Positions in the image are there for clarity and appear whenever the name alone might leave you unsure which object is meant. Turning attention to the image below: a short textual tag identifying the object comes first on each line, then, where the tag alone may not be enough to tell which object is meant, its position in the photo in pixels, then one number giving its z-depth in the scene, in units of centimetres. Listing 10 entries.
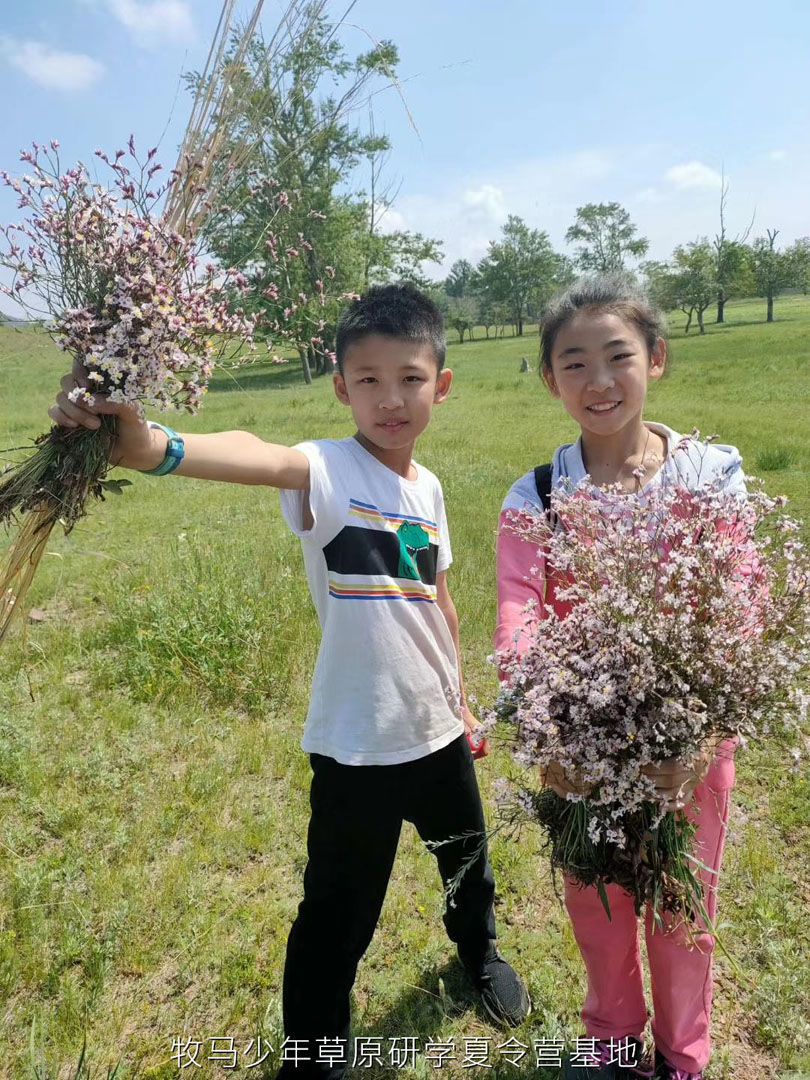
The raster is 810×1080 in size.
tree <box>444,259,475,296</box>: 11459
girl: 216
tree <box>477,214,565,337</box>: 8156
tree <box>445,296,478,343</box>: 7444
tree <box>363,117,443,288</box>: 4206
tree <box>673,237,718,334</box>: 5753
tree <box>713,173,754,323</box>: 5978
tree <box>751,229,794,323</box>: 5862
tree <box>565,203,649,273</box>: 8119
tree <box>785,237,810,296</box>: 5862
